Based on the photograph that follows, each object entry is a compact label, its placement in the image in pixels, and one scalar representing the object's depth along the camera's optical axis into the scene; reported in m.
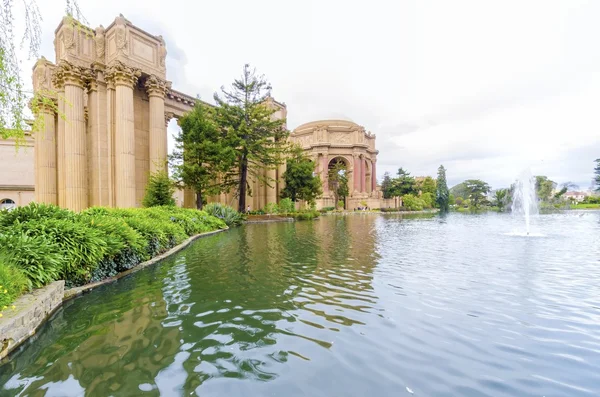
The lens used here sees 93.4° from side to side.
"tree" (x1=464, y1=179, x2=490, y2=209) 76.56
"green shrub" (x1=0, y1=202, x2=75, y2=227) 5.51
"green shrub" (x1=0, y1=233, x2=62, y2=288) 4.35
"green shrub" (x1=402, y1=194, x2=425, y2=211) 56.78
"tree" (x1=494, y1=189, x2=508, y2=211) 58.19
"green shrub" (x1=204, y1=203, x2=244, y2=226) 19.34
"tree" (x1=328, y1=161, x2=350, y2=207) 53.84
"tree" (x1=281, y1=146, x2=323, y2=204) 32.53
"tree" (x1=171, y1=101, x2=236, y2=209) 20.64
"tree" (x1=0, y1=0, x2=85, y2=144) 5.38
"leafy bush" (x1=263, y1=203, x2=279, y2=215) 28.28
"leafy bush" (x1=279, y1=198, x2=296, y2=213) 29.36
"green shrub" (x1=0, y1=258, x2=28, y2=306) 3.50
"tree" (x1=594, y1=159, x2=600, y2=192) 54.40
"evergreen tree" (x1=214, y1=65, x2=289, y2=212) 23.66
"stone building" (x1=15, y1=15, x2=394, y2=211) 18.19
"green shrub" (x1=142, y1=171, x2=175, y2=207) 15.75
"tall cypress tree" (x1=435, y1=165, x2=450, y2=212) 59.91
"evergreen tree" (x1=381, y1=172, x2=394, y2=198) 62.66
